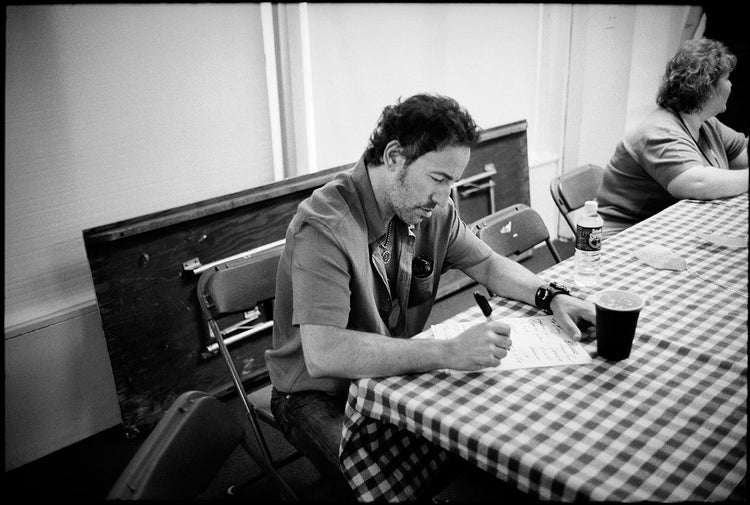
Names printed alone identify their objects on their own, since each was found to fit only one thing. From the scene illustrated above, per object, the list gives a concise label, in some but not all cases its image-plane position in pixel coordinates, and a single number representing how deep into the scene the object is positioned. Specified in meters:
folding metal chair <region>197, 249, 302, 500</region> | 2.05
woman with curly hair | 2.67
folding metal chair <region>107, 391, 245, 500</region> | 1.16
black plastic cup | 1.42
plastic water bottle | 1.92
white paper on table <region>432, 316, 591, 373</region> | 1.49
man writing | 1.48
